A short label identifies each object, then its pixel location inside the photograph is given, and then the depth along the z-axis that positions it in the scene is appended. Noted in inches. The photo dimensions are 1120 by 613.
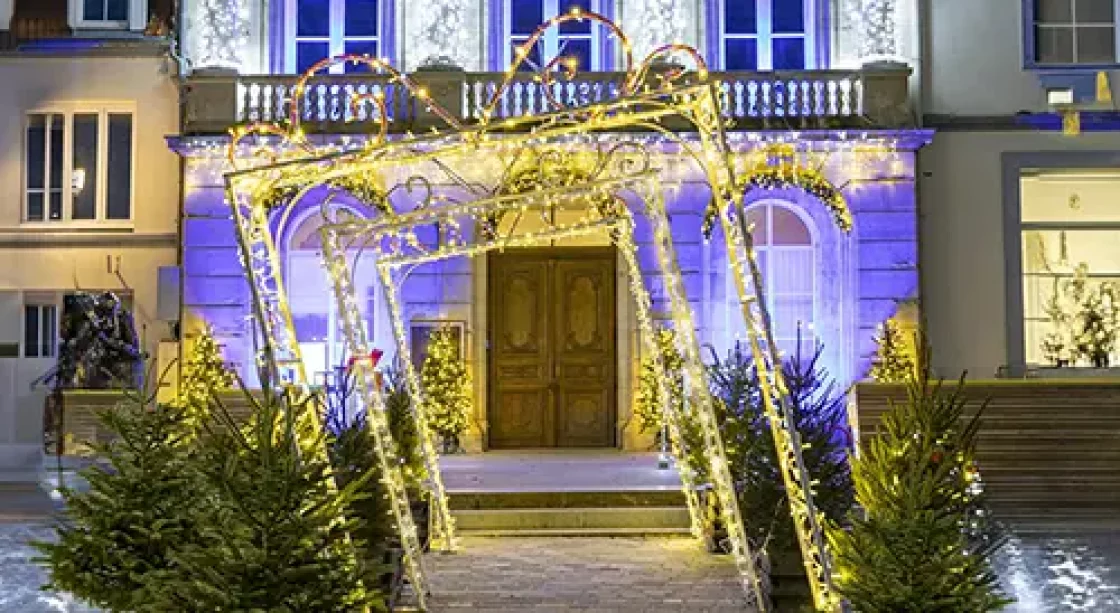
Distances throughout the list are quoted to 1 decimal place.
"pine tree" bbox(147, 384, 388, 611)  306.0
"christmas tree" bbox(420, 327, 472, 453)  903.1
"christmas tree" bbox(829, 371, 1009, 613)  306.5
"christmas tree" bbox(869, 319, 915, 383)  902.4
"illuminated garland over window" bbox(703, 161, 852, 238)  925.8
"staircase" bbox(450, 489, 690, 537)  634.2
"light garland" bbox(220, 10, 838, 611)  366.3
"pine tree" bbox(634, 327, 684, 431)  890.1
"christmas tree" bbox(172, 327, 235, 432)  900.6
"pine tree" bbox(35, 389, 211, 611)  386.0
